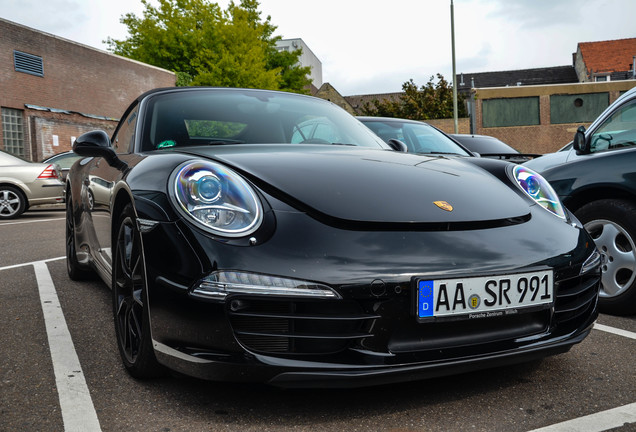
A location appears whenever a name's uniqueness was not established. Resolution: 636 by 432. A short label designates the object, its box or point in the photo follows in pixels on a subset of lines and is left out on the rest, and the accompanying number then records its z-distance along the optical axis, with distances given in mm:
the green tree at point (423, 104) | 33344
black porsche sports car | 1914
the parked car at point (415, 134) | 6457
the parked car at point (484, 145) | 8789
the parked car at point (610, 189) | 3473
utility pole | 27312
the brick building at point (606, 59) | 49781
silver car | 11016
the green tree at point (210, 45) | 29578
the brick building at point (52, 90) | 20766
